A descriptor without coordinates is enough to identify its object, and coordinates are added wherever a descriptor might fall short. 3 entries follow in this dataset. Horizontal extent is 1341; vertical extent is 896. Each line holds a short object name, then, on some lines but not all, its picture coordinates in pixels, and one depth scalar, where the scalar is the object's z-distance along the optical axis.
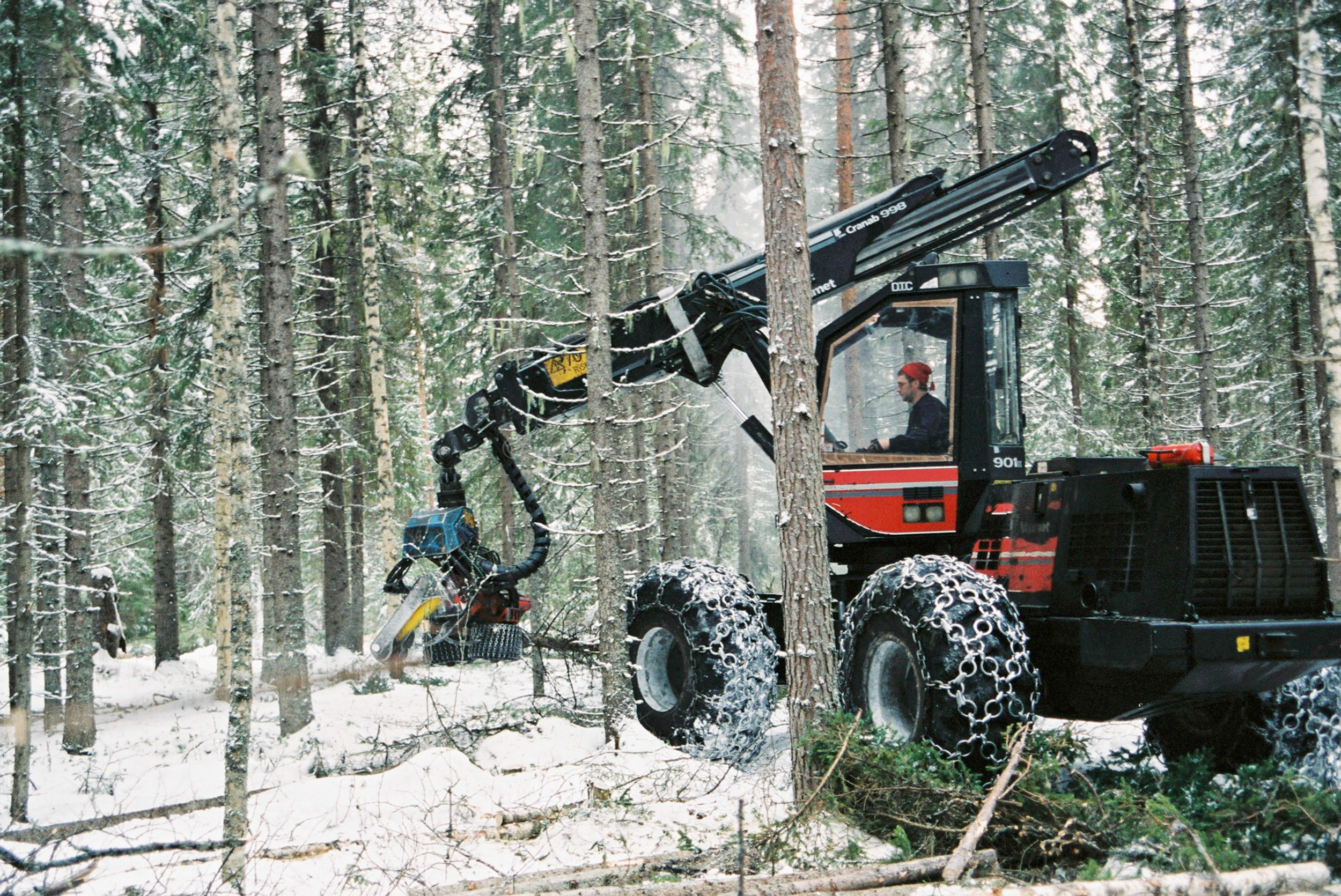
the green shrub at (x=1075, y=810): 5.22
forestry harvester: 6.07
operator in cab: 7.95
